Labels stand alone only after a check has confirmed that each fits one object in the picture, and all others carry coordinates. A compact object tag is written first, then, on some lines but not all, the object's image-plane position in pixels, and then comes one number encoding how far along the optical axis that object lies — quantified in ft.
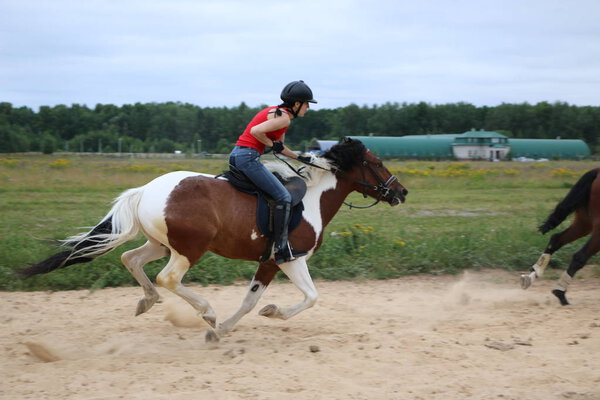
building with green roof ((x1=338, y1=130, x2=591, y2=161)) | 188.85
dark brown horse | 28.78
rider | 21.56
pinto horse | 20.74
